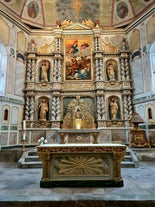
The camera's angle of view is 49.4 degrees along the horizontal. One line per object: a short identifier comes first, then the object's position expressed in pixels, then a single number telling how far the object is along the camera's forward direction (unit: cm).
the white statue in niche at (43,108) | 1215
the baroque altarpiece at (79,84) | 1198
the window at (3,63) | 1147
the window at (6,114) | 1091
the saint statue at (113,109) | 1223
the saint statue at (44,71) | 1295
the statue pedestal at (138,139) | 945
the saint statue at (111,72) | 1302
